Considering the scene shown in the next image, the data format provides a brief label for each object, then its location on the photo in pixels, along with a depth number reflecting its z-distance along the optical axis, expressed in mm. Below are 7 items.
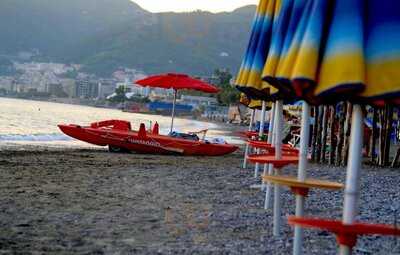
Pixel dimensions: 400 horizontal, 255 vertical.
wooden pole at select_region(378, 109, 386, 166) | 14828
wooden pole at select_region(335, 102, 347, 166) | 14914
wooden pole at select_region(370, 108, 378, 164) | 15711
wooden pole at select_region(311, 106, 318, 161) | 16188
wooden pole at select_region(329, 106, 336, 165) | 15102
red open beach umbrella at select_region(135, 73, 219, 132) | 17688
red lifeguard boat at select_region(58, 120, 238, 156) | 17750
